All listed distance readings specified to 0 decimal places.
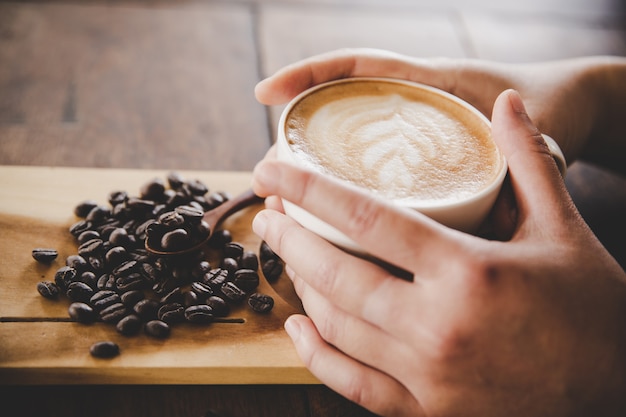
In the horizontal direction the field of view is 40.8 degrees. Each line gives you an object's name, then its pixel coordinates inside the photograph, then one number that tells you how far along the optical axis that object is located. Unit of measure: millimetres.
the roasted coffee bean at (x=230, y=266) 403
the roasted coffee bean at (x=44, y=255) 399
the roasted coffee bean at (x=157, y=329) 371
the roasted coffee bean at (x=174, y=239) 397
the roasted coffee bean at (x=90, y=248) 401
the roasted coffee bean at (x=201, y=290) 389
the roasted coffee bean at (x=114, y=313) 375
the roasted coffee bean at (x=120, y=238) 404
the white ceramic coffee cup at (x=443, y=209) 345
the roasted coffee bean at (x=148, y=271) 393
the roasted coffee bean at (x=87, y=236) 409
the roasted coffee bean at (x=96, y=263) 395
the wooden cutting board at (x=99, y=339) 360
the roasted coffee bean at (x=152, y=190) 435
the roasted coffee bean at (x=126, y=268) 392
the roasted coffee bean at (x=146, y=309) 377
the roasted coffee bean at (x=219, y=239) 420
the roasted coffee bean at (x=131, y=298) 380
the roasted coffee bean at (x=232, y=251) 413
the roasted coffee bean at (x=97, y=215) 419
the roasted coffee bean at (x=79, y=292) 381
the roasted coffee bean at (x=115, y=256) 397
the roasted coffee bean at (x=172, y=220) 402
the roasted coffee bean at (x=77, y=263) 394
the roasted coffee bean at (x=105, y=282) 388
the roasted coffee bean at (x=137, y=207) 422
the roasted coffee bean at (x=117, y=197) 434
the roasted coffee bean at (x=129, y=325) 371
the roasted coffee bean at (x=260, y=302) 388
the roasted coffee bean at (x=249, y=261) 408
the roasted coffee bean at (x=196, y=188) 445
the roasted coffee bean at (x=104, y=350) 361
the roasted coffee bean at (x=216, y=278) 394
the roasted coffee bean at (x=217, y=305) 384
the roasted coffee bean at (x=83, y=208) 426
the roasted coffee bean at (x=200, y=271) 400
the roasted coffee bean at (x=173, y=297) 384
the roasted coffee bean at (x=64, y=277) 386
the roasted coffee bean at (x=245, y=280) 397
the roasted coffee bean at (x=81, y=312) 373
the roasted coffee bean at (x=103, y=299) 379
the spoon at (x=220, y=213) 402
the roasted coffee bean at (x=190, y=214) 408
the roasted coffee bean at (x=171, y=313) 377
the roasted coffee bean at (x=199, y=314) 378
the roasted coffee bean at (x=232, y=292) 390
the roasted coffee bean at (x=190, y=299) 385
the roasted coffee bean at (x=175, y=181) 448
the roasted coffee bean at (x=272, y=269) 406
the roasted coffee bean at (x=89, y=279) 390
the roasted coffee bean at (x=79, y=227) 415
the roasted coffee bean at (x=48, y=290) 382
